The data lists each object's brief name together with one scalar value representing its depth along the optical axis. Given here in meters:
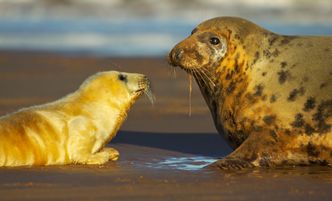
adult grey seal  17.36
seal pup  17.16
